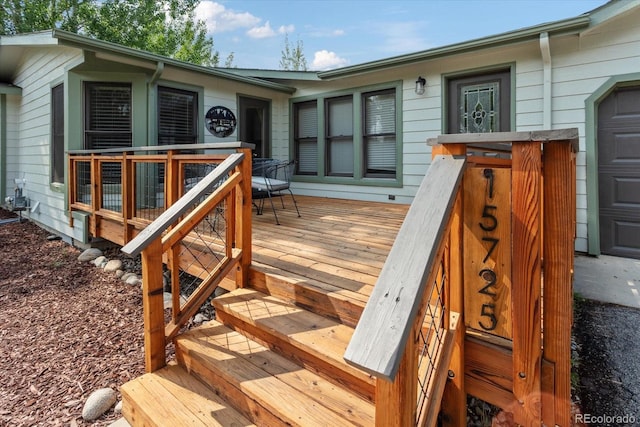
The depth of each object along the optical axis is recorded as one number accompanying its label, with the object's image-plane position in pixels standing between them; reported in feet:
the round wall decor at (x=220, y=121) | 19.76
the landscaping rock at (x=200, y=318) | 10.54
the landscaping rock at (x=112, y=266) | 14.94
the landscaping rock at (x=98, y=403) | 7.15
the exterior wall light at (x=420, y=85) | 17.26
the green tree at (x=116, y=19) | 45.11
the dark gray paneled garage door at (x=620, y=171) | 12.95
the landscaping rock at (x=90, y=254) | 16.17
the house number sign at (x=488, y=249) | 4.57
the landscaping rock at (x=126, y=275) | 14.08
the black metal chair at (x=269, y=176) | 14.48
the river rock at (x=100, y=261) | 15.59
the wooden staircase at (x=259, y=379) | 5.11
